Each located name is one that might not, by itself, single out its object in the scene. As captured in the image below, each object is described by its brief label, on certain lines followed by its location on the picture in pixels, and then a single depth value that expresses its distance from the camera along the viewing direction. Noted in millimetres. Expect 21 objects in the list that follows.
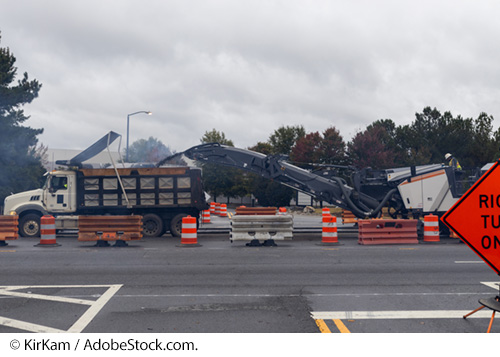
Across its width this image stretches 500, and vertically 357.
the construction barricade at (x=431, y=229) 17672
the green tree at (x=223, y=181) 49531
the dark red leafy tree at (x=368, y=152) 45031
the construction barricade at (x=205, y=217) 28844
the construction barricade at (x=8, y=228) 16375
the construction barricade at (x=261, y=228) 16078
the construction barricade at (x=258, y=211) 21375
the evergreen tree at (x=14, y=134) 31641
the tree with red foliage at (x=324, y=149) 47375
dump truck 19781
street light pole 35800
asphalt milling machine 19188
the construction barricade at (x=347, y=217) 24722
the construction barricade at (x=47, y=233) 16516
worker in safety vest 19136
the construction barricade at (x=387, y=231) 16734
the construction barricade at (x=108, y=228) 16031
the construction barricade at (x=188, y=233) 16516
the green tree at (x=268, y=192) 47062
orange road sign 6071
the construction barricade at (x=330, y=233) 17172
